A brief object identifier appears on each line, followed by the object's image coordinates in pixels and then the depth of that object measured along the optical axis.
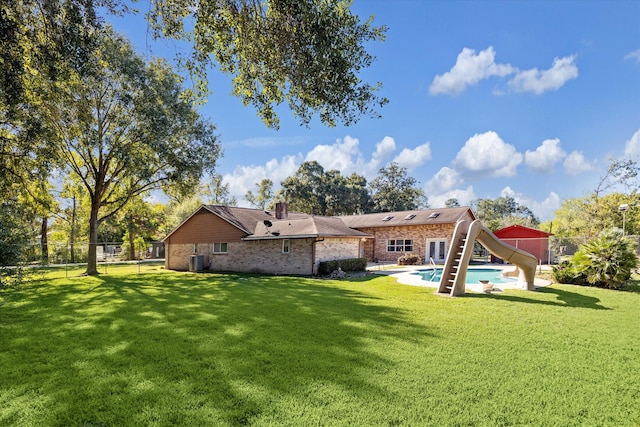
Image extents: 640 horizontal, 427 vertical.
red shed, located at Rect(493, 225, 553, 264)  24.92
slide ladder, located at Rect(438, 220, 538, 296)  11.11
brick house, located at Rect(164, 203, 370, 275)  18.72
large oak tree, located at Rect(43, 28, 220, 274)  16.78
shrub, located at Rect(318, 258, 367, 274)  18.14
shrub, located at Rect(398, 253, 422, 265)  24.64
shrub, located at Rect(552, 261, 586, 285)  13.34
